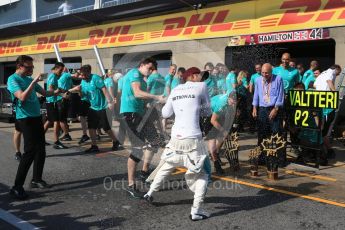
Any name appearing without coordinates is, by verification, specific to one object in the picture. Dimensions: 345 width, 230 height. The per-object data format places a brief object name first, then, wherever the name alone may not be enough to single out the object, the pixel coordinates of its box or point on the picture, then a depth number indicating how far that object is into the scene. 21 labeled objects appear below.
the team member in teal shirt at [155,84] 9.52
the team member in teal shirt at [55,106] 9.47
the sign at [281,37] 11.00
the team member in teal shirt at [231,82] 8.79
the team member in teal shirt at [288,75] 9.10
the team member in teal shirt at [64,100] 9.66
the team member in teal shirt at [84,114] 10.12
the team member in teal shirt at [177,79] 10.49
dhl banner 11.12
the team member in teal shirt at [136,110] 5.62
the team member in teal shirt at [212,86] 8.17
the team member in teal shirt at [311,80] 10.17
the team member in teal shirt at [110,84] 10.50
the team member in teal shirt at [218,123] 6.93
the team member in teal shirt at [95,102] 8.91
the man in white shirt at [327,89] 7.85
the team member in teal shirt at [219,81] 8.49
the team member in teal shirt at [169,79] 10.41
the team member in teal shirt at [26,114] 5.60
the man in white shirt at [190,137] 4.62
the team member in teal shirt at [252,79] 10.63
